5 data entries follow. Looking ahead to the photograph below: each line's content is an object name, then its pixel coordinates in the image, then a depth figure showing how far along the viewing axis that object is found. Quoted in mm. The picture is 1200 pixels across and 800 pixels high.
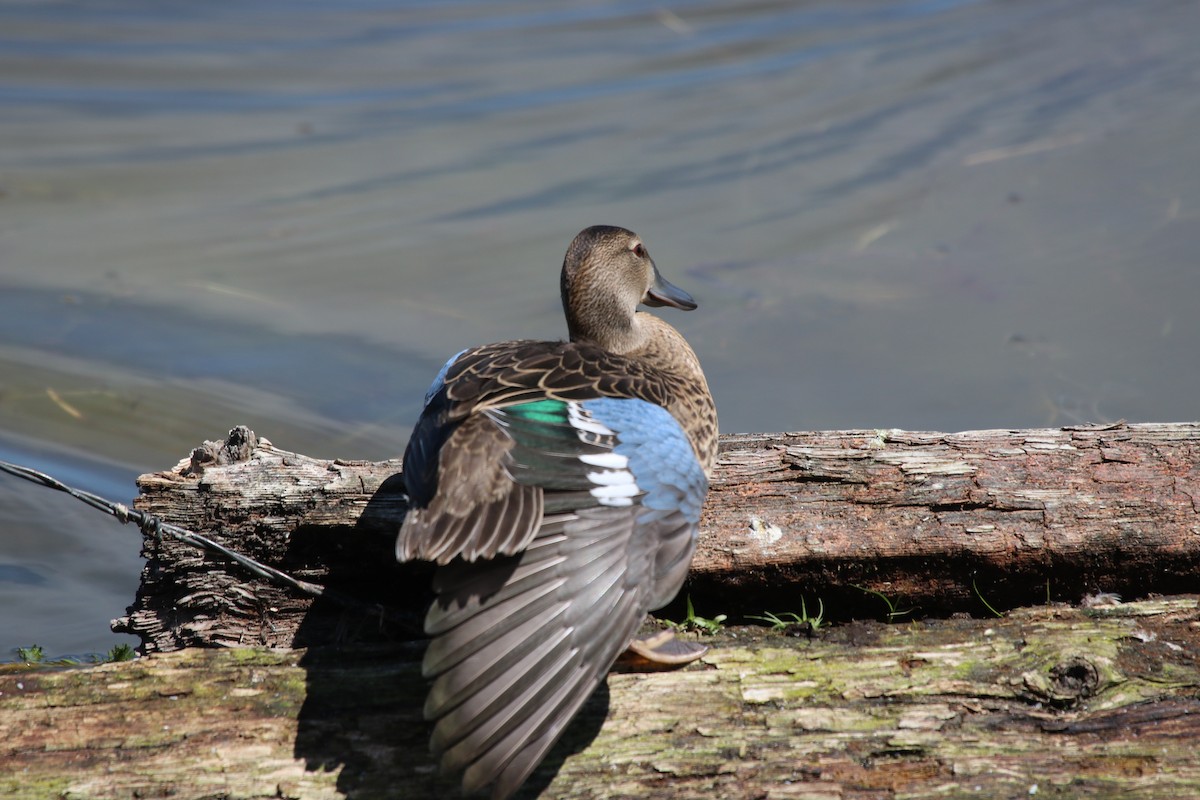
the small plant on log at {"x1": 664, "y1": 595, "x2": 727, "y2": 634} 8242
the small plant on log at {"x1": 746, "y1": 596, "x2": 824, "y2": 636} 8062
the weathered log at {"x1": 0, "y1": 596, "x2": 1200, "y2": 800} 6859
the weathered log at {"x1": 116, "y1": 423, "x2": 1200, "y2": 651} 8266
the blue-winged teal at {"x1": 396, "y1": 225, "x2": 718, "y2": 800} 6359
